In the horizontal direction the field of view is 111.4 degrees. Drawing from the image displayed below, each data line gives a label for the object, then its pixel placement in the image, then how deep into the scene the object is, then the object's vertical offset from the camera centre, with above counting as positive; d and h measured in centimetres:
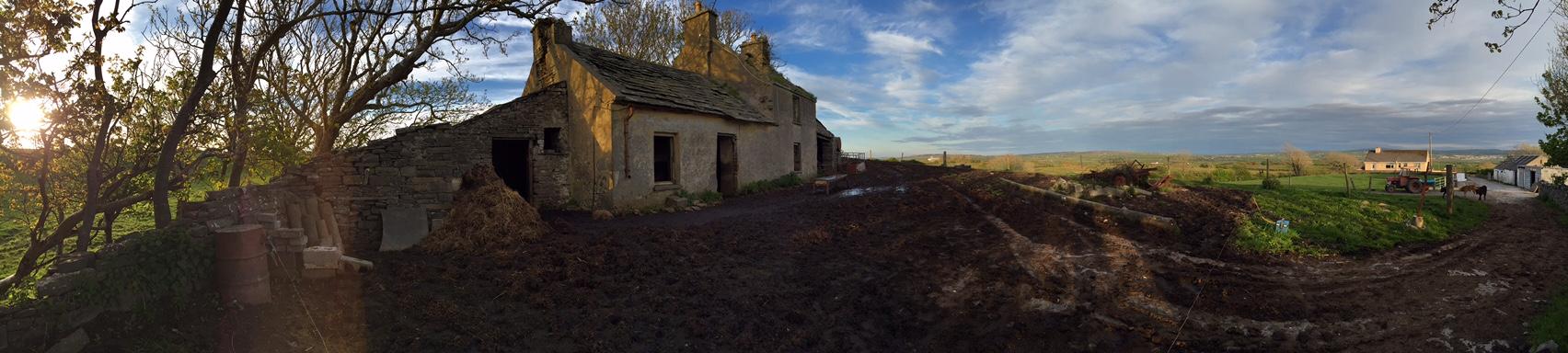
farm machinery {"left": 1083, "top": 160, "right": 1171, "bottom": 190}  1700 -54
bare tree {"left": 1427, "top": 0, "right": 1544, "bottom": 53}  458 +122
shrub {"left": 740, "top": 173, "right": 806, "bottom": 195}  1733 -63
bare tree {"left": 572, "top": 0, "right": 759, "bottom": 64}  2473 +651
